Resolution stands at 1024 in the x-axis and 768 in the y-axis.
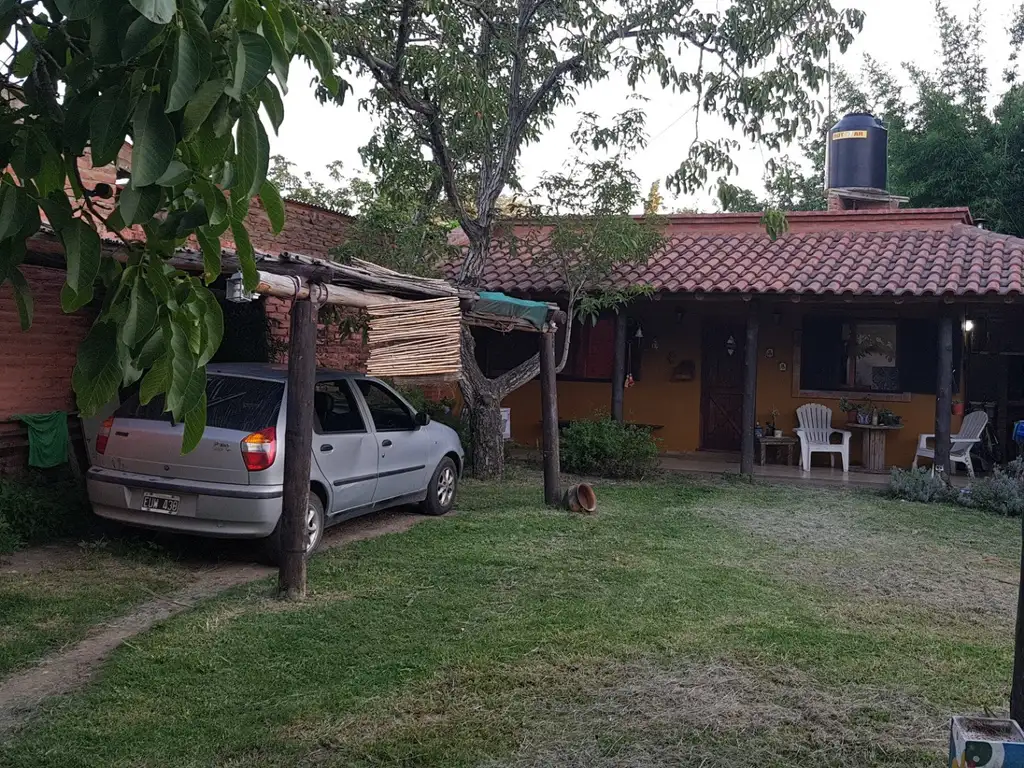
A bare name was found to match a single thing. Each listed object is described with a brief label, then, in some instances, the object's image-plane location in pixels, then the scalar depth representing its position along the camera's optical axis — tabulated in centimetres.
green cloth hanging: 774
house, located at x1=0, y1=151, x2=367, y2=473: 771
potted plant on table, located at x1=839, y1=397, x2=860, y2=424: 1311
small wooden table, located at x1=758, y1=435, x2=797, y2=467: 1330
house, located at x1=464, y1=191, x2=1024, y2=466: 1169
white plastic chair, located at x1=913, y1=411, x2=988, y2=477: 1226
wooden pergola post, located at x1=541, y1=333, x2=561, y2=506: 941
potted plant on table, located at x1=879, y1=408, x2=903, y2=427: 1283
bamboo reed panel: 700
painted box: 246
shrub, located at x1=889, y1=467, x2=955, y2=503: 1062
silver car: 616
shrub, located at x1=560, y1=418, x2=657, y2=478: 1180
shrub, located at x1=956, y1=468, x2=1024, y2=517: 1005
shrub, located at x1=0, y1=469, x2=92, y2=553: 693
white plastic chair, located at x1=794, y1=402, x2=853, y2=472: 1264
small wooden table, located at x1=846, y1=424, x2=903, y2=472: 1281
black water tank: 1592
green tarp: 876
